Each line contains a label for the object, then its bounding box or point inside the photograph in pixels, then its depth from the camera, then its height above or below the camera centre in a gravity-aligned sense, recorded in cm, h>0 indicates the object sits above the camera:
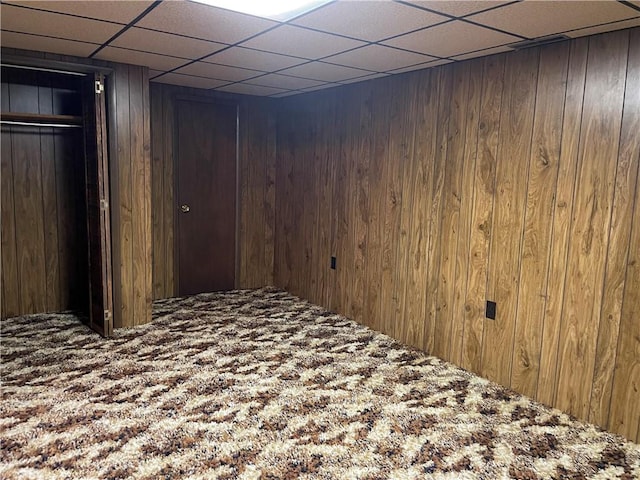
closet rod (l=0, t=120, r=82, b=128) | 389 +44
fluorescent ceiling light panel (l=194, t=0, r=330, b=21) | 228 +82
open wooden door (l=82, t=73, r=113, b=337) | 367 -14
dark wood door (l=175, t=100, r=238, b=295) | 507 -12
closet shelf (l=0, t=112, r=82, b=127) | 354 +44
